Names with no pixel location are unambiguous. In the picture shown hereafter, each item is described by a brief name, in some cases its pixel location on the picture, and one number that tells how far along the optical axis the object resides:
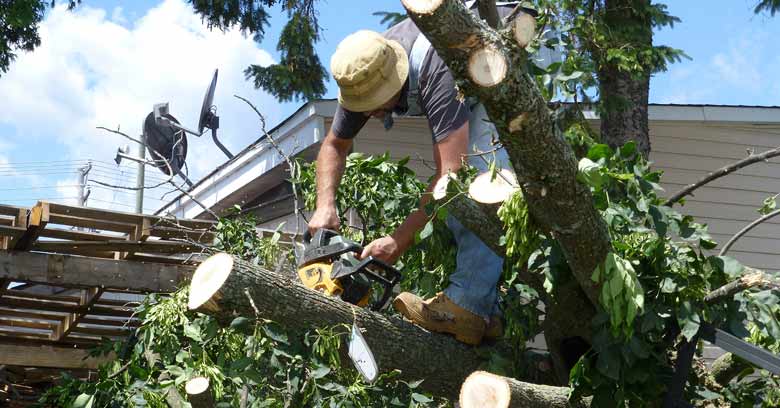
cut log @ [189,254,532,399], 3.02
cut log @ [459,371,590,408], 3.08
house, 8.66
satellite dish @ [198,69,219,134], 8.39
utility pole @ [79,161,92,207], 15.75
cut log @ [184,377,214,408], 3.50
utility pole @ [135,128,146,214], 15.04
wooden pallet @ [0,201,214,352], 6.12
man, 3.52
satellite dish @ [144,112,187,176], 9.74
